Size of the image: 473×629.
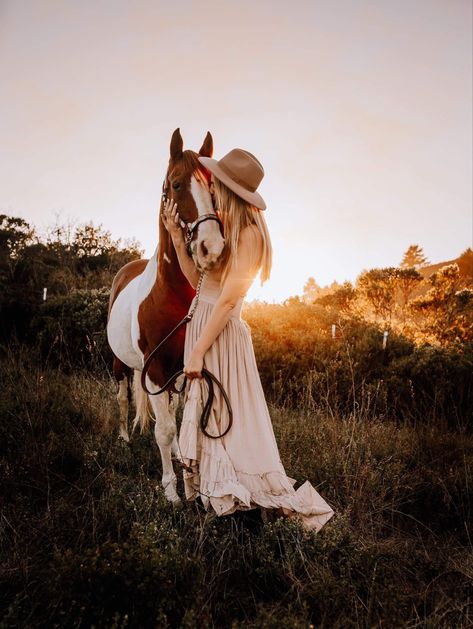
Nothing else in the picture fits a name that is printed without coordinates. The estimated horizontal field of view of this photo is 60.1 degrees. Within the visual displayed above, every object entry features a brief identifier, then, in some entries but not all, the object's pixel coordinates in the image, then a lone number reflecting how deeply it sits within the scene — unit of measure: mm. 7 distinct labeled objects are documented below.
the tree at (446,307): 8102
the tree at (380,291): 11258
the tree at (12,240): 10547
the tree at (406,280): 11633
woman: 2156
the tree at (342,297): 11664
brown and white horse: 2340
